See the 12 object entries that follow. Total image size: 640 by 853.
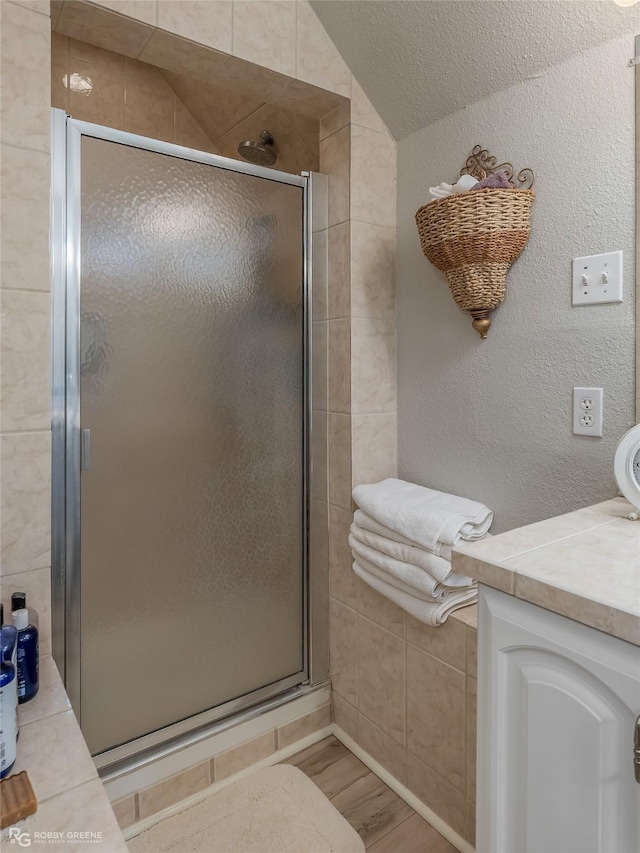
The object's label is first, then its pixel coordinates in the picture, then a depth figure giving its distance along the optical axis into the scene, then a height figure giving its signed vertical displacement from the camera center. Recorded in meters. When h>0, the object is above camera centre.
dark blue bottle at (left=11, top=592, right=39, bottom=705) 1.08 -0.48
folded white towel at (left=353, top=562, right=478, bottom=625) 1.33 -0.47
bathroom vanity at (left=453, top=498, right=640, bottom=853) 0.67 -0.37
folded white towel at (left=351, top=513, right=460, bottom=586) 1.28 -0.34
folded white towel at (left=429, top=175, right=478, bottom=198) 1.30 +0.59
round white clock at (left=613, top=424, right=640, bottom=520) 1.01 -0.08
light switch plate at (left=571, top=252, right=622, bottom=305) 1.16 +0.32
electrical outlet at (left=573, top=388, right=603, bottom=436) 1.21 +0.03
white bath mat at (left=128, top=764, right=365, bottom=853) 1.36 -1.08
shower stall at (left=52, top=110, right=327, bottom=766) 1.32 -0.04
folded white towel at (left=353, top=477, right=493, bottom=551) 1.30 -0.24
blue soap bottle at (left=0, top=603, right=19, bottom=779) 0.86 -0.48
